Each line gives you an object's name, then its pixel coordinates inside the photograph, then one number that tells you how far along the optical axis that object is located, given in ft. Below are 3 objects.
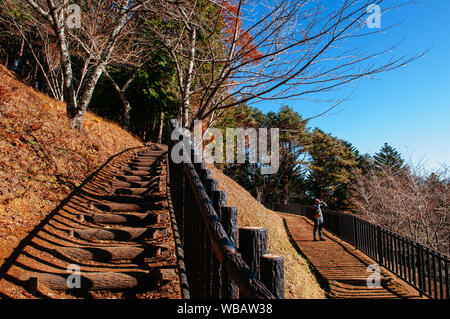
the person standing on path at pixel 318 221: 34.12
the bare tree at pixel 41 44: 42.17
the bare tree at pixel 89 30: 24.35
